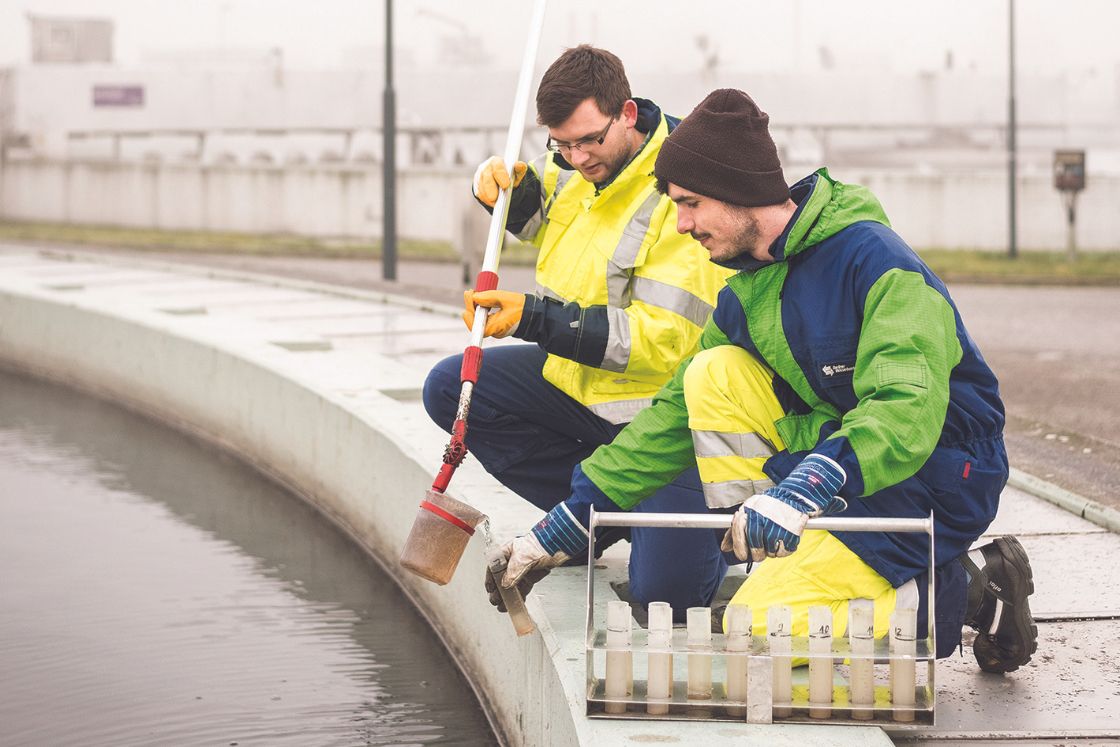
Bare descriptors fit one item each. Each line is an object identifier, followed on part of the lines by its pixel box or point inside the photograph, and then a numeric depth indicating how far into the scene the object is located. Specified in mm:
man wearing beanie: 6384
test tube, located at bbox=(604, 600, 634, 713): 6581
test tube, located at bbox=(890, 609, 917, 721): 6512
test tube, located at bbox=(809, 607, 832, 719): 6511
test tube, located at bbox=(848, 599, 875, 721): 6515
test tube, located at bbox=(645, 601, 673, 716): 6566
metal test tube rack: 6430
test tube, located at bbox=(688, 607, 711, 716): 6589
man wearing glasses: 8470
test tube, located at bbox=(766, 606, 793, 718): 6515
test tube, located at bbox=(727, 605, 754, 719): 6546
